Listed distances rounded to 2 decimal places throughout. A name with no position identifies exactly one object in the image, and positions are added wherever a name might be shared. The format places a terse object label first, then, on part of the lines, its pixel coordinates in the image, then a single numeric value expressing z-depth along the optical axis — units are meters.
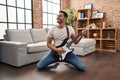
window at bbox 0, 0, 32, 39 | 2.63
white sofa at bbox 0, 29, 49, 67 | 1.96
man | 1.79
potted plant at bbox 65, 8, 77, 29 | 3.75
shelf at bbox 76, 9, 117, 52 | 3.47
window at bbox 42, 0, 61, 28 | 3.61
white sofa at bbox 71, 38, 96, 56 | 2.73
